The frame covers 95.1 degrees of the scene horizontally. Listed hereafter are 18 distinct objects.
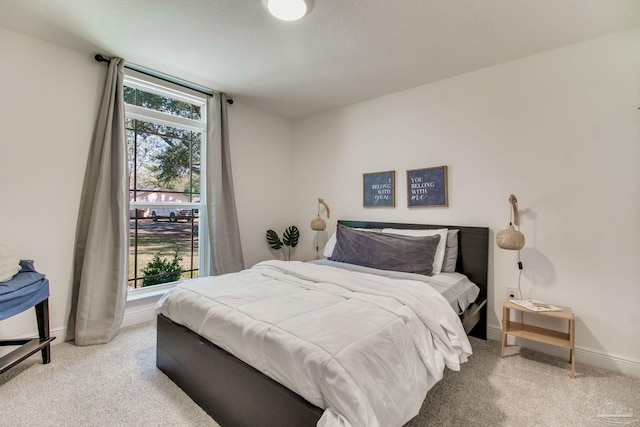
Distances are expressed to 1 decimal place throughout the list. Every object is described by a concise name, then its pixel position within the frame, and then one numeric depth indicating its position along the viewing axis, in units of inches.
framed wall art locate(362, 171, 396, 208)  128.6
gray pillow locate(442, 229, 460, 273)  104.4
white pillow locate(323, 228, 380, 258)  128.5
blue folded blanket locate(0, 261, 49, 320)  68.8
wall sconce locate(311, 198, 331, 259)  141.6
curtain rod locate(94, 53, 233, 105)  101.3
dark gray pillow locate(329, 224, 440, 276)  99.4
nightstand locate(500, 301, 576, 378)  79.5
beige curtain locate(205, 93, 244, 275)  130.9
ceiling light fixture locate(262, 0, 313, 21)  71.2
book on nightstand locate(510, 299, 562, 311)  85.1
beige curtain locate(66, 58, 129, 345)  96.8
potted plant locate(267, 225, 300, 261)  157.9
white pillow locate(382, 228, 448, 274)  101.3
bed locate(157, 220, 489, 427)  45.4
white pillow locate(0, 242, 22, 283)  73.5
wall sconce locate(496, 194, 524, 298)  88.0
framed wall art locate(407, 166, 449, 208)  114.3
